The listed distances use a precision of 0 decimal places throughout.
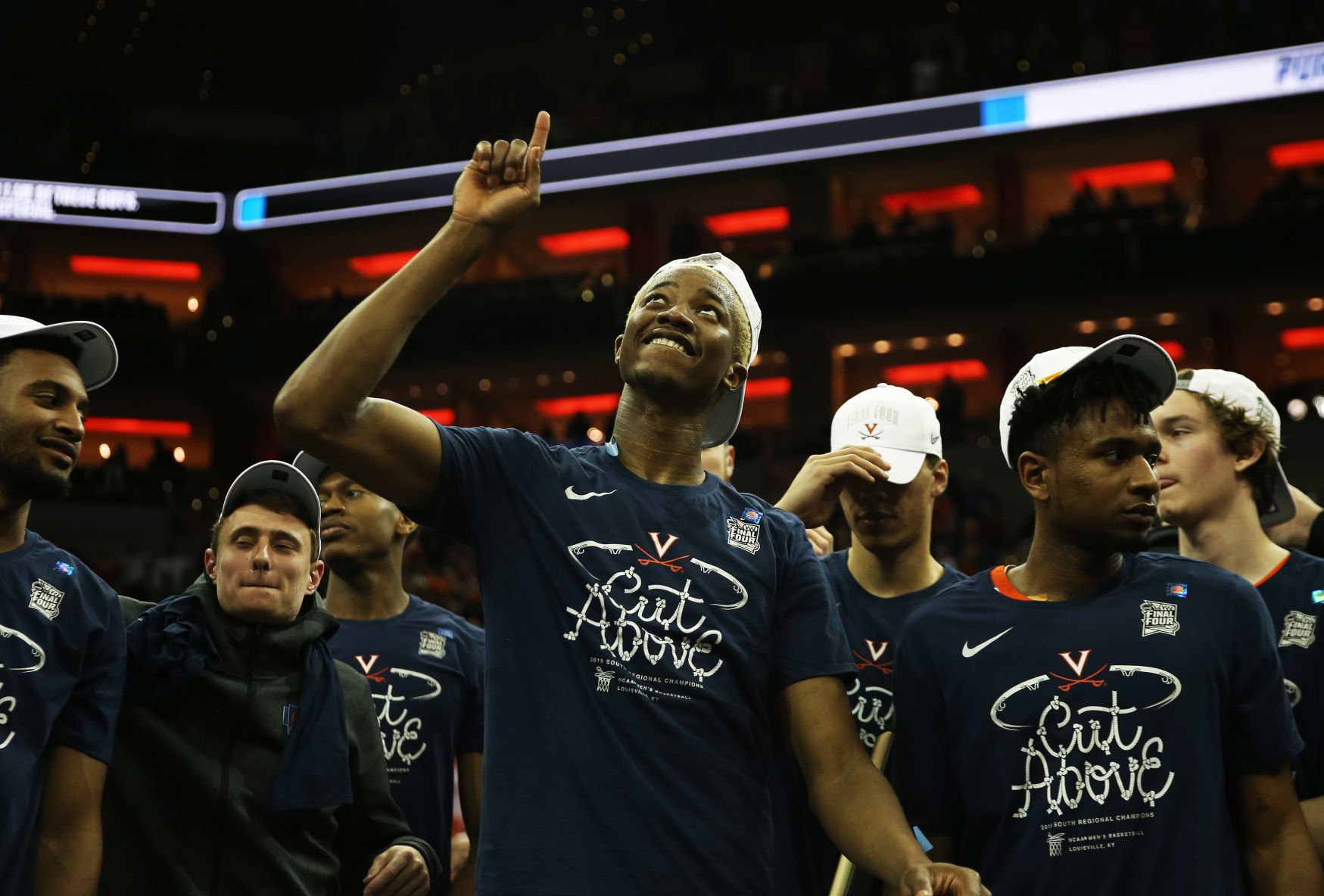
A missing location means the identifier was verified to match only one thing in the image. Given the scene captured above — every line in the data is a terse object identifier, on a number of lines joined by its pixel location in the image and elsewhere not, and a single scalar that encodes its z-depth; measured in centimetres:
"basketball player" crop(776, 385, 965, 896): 357
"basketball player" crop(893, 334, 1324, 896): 254
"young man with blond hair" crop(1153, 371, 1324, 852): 337
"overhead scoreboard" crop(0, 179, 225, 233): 2538
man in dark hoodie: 322
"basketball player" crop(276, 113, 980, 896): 234
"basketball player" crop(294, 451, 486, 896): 444
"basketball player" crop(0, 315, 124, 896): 292
